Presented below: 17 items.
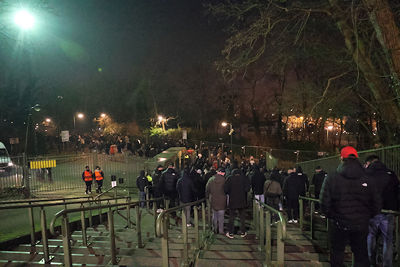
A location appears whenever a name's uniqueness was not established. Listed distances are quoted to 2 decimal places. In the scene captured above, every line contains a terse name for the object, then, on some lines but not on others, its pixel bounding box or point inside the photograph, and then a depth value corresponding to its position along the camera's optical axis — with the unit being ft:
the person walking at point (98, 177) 47.39
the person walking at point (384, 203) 13.87
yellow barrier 44.24
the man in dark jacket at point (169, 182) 28.50
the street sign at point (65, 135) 69.31
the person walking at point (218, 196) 21.36
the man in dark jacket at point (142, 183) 35.53
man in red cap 11.30
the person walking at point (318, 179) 29.48
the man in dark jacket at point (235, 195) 21.29
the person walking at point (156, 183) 30.85
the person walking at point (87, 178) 46.85
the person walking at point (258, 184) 29.48
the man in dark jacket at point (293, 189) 26.48
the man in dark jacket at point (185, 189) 25.29
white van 42.42
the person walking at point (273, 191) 26.84
